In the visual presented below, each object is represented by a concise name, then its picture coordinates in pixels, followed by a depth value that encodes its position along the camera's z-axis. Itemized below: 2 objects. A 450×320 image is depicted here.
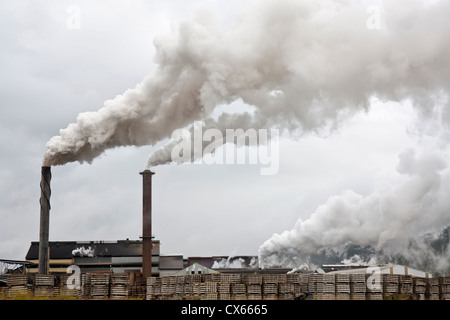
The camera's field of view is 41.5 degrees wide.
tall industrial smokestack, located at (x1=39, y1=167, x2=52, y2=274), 51.41
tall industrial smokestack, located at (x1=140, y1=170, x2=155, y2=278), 58.72
